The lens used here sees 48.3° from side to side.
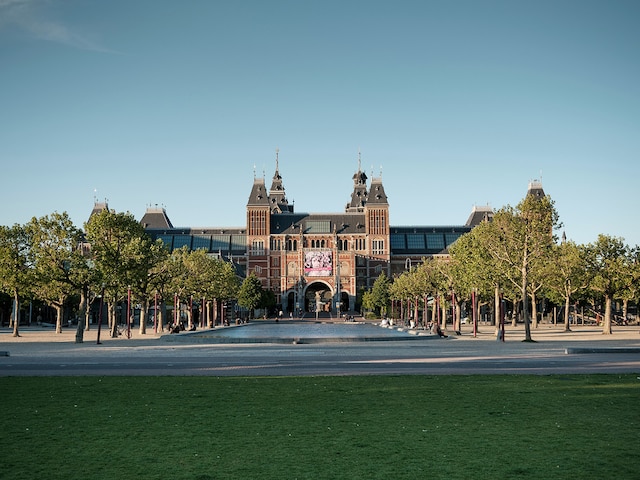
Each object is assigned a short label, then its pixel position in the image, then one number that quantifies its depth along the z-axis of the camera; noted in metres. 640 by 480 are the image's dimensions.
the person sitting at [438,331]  49.22
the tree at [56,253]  44.19
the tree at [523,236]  44.59
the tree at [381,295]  124.12
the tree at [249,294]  118.73
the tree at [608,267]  55.12
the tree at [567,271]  60.97
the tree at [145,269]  50.25
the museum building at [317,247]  156.62
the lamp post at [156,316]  63.84
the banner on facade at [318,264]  156.12
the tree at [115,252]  46.59
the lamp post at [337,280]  154.12
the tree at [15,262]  50.12
